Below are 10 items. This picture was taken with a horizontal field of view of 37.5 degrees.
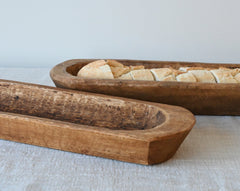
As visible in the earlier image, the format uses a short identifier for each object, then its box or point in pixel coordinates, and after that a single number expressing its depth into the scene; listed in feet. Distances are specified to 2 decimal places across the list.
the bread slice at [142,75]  4.16
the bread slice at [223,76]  4.18
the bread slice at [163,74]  4.13
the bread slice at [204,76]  4.22
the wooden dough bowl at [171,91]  3.87
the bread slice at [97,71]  4.18
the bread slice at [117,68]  4.25
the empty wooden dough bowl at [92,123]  2.92
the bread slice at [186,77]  4.13
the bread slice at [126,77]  4.17
